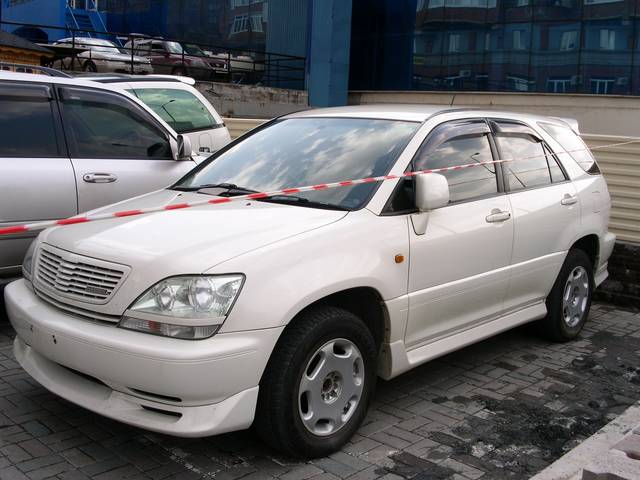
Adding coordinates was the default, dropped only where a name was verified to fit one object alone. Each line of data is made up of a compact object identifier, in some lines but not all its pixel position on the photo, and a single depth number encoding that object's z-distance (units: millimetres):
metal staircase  36800
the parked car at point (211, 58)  24891
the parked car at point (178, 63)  23859
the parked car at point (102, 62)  21016
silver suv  5422
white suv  3350
